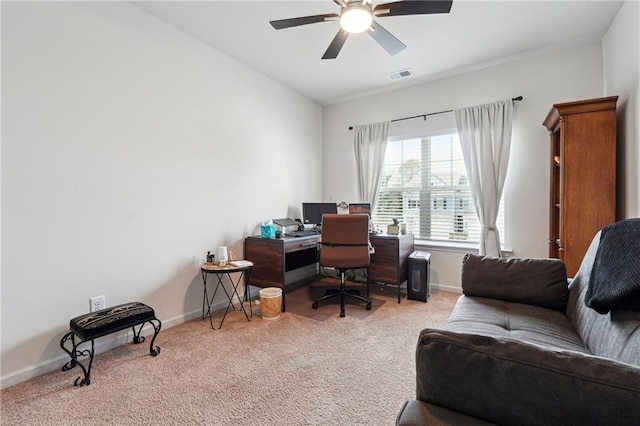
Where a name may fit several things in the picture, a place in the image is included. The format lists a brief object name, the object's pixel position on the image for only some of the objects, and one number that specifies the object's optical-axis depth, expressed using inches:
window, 149.7
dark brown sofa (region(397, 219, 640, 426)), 24.1
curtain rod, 150.8
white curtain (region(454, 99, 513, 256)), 133.2
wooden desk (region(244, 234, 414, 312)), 125.4
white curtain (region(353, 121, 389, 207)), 168.1
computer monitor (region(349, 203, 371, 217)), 159.3
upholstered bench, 75.3
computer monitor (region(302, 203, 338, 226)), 163.3
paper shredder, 135.0
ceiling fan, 75.4
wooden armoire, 91.2
